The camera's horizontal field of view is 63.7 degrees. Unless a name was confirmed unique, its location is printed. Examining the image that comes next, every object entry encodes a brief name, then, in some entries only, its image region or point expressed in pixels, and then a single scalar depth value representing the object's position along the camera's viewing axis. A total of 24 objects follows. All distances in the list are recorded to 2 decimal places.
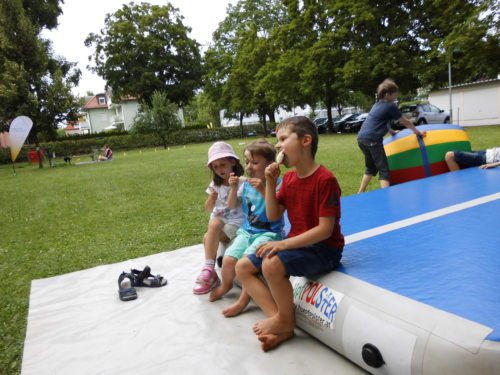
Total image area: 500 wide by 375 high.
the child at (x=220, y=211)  3.59
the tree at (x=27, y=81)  20.36
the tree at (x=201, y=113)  65.00
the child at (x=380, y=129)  6.00
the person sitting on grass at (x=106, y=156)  24.42
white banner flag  18.97
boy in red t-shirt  2.43
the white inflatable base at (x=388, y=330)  1.70
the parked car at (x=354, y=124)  29.32
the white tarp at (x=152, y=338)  2.42
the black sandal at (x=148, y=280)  3.76
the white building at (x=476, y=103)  27.20
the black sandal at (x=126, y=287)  3.52
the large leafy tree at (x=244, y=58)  33.91
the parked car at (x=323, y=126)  33.16
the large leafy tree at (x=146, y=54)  40.84
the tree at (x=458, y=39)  18.83
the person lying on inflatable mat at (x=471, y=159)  5.49
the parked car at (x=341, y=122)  30.70
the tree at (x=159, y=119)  31.55
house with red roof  64.01
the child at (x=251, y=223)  3.04
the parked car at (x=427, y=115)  24.48
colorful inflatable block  5.98
